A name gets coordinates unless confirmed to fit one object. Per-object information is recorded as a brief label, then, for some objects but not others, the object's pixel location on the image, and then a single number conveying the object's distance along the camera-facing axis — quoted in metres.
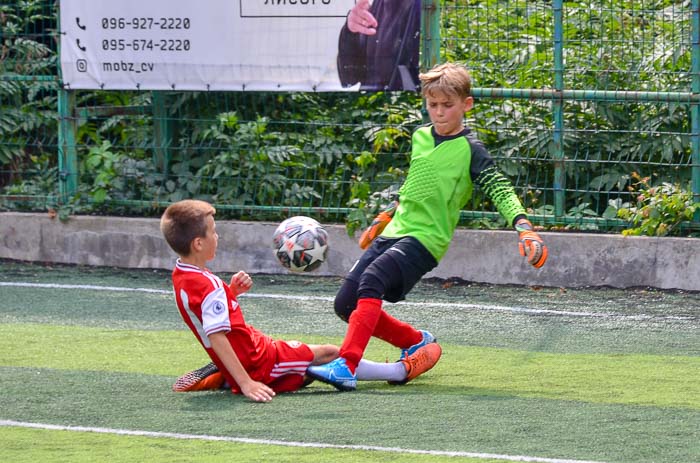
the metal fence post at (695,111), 17.86
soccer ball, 12.91
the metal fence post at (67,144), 21.56
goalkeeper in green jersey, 11.77
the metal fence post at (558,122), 18.67
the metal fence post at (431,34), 19.30
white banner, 19.61
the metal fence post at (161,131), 21.66
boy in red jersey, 11.20
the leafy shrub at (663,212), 17.80
